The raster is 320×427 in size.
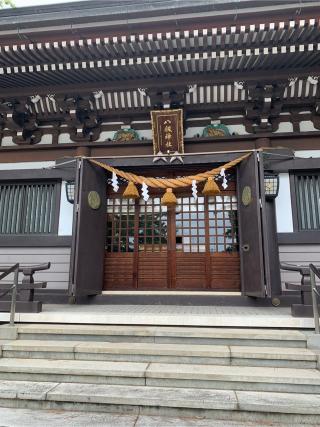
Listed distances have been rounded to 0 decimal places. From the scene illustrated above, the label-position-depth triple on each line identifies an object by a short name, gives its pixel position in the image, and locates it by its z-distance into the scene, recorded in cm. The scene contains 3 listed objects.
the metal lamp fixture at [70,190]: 655
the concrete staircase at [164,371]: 309
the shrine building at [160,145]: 530
